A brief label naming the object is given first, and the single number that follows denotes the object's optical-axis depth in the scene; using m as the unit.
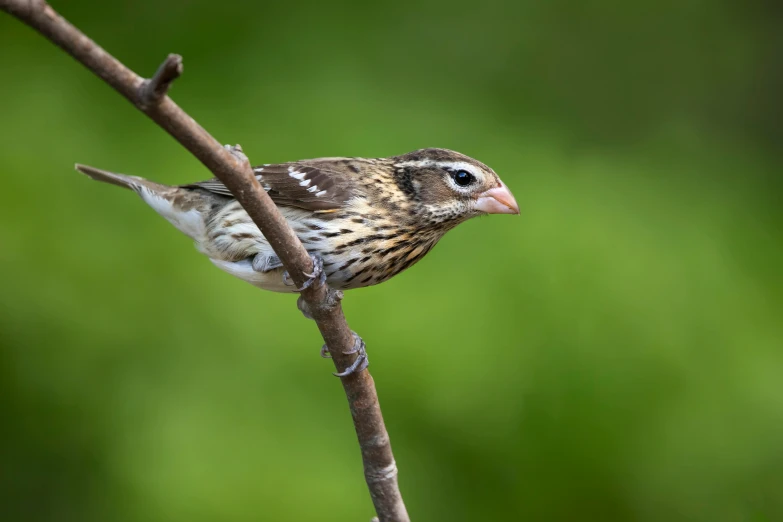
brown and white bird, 4.71
